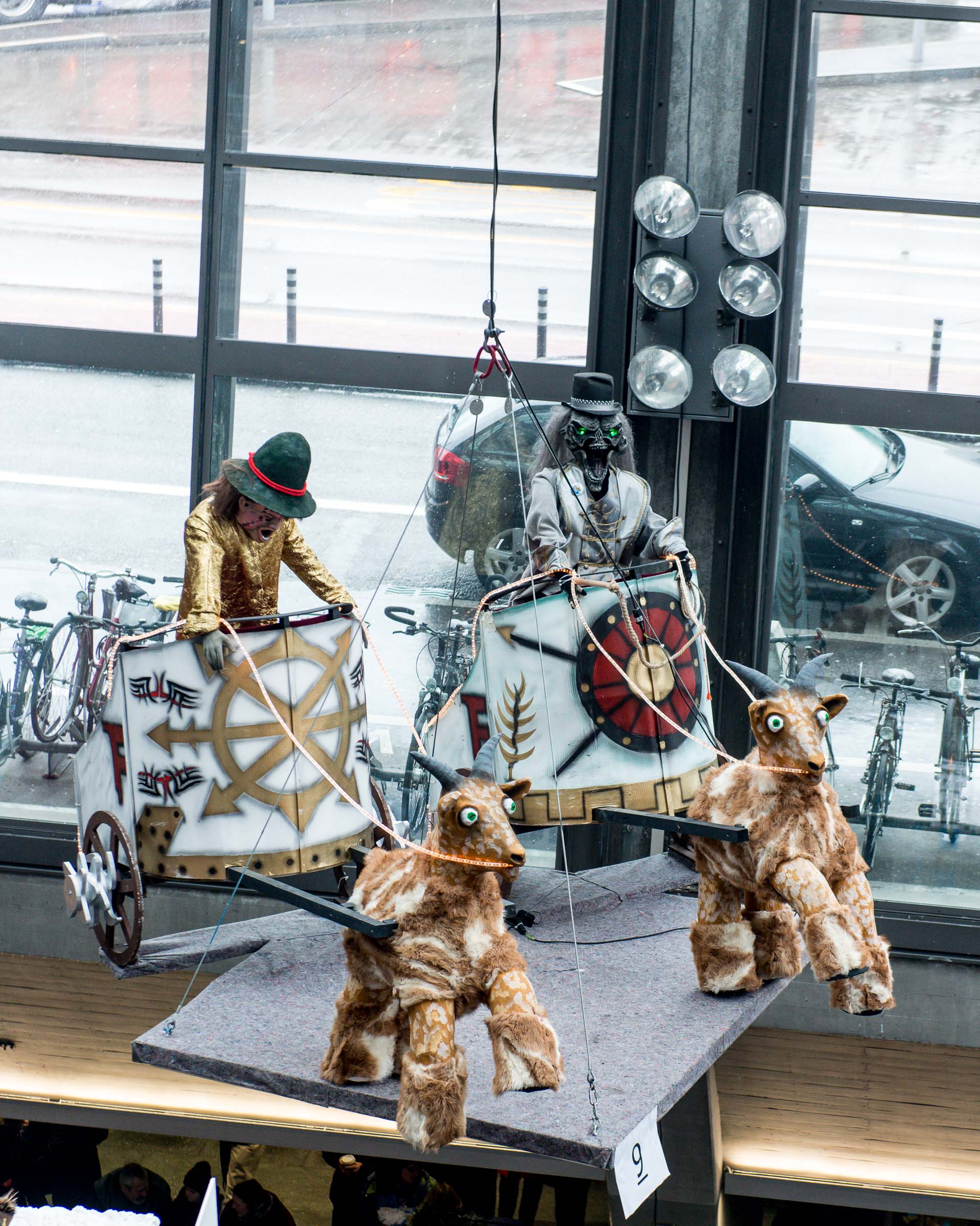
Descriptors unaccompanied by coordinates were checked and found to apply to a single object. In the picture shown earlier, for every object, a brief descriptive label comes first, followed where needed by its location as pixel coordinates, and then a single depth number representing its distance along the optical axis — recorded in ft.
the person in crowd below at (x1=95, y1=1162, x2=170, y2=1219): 39.24
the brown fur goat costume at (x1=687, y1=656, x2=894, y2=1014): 22.57
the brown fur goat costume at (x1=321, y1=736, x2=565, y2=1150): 19.51
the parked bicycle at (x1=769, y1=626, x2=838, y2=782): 40.45
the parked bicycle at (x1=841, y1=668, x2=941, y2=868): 40.45
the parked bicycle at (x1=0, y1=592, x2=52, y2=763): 42.39
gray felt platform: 20.47
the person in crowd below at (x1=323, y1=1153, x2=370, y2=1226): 39.01
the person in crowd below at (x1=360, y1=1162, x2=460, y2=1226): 38.65
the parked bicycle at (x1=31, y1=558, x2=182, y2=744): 42.04
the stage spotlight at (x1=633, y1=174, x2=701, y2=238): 35.17
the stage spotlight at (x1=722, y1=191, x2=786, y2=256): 35.42
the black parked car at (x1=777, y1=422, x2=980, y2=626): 39.93
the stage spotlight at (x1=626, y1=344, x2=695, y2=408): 36.14
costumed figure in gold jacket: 26.02
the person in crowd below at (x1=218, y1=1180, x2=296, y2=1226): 38.60
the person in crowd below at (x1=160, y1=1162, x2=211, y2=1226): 39.42
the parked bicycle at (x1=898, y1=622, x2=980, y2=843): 40.19
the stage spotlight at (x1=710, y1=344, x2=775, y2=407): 36.04
